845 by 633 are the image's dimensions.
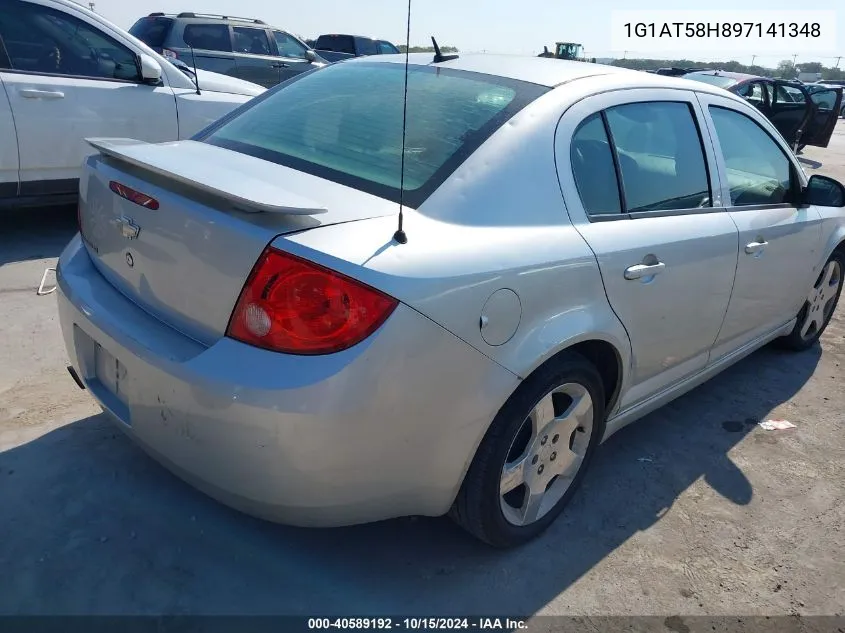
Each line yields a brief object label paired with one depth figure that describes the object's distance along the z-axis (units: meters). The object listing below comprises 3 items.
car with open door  13.09
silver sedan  1.85
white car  4.92
